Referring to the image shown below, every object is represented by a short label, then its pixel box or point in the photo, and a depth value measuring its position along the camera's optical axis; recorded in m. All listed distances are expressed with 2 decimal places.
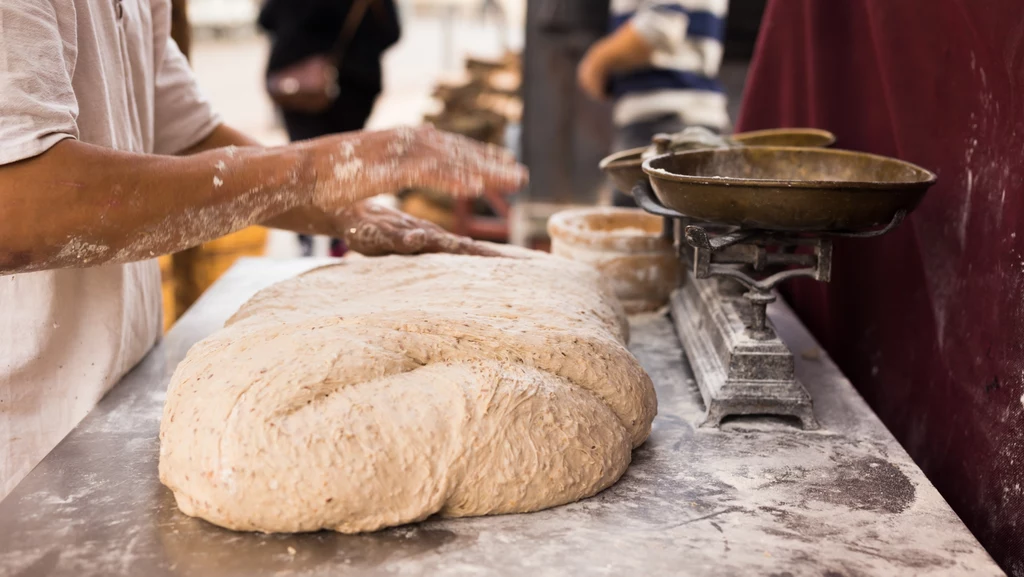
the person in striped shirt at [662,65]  3.61
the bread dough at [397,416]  1.32
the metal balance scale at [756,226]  1.59
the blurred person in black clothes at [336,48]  5.16
